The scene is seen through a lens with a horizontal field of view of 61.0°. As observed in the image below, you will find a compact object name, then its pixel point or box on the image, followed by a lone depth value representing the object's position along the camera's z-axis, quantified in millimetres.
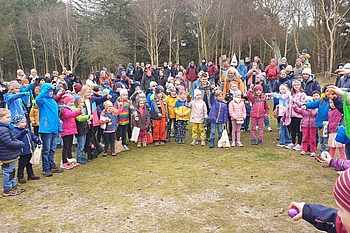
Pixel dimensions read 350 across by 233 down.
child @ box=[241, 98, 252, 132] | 9105
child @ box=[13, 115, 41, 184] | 5559
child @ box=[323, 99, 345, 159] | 6414
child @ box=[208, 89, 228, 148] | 8281
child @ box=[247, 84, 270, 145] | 8305
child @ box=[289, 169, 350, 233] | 1904
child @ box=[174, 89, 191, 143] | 8750
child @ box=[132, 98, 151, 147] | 8469
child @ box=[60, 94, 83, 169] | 6484
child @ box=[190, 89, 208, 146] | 8492
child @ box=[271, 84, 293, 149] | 7953
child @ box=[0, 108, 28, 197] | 5074
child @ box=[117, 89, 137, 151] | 8195
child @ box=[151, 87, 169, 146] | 8688
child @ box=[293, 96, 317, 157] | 7182
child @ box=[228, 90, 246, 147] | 8312
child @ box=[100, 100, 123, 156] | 7655
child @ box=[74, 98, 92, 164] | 6754
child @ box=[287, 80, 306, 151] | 7773
